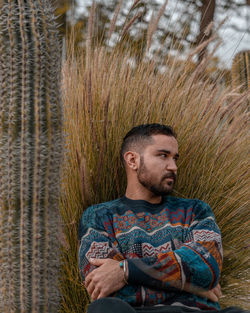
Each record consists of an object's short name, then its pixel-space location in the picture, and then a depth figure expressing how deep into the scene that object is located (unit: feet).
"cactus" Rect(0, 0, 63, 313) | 6.49
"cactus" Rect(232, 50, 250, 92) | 14.90
